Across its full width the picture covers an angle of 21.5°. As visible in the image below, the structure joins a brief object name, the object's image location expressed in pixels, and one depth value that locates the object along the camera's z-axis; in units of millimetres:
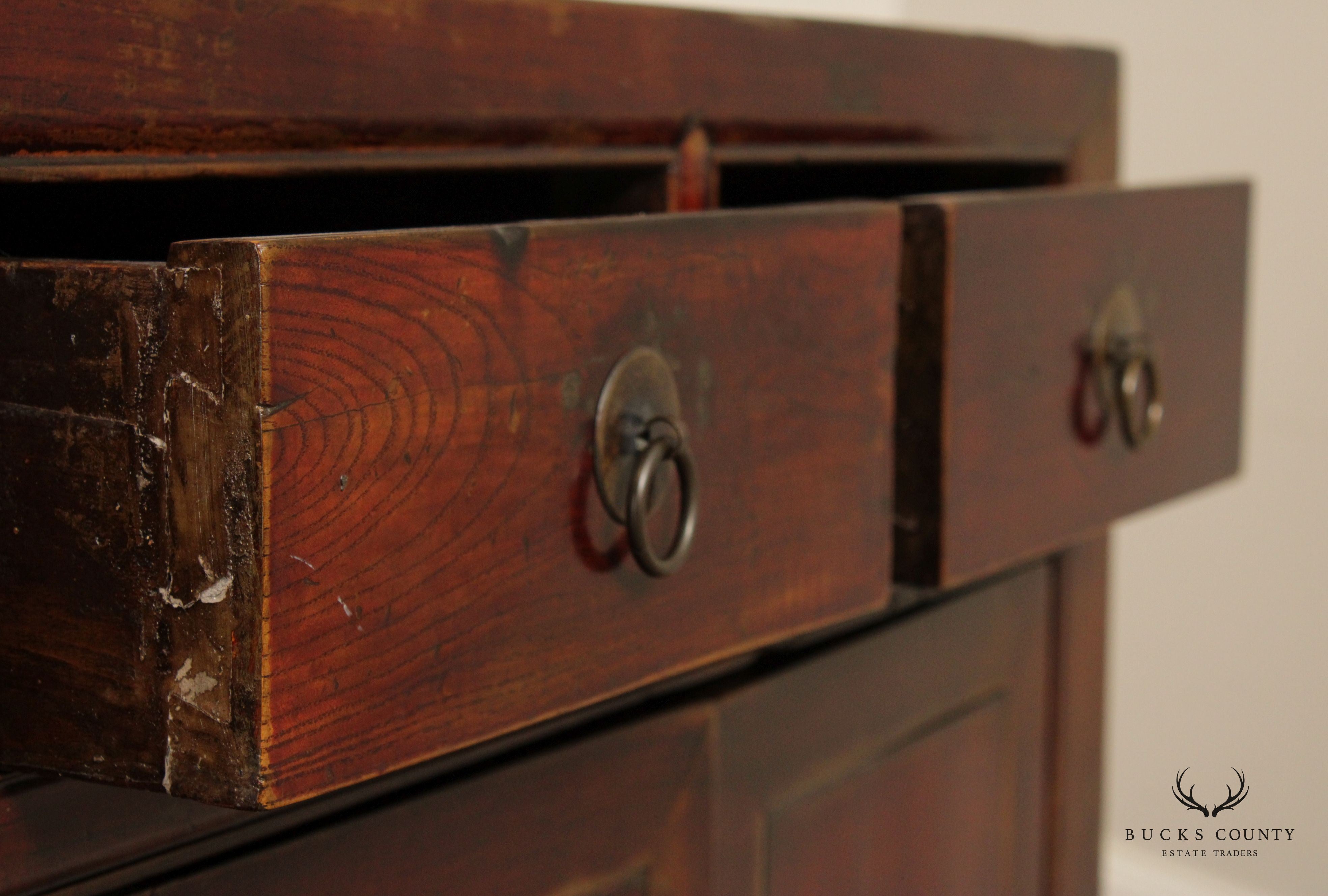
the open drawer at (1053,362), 1299
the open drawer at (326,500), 1062
